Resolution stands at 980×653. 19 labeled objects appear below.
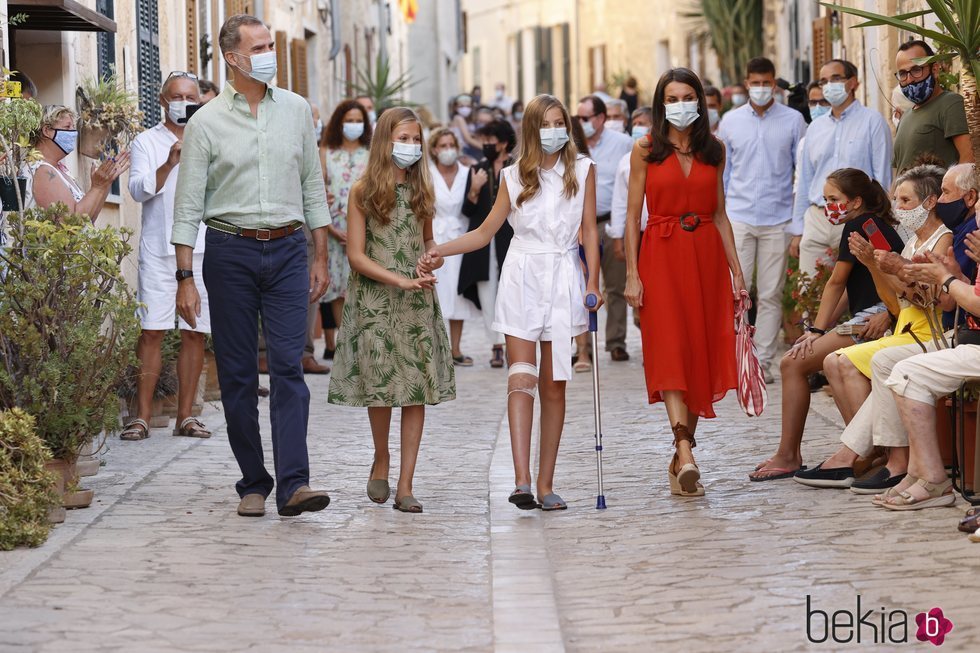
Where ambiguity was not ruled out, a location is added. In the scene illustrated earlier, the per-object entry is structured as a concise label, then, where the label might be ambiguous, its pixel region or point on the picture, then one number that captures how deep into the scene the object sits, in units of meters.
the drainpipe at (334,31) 51.12
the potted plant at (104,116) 20.88
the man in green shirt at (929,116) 19.56
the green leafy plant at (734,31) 57.88
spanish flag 80.01
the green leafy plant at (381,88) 53.86
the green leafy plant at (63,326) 14.56
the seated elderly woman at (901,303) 15.32
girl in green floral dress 15.46
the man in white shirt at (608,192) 27.68
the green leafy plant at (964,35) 15.70
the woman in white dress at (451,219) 27.93
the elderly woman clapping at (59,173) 16.68
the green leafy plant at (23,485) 13.18
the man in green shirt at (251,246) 14.70
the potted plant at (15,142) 14.82
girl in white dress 15.31
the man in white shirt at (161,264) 19.56
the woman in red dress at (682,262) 15.95
